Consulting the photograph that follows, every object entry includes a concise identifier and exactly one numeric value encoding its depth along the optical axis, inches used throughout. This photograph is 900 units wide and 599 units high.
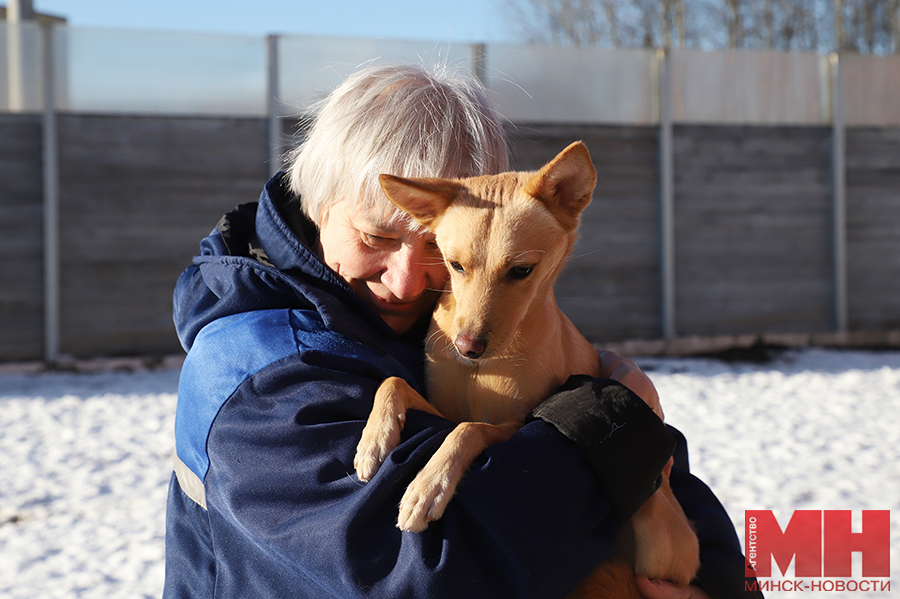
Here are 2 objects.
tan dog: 66.4
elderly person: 46.7
